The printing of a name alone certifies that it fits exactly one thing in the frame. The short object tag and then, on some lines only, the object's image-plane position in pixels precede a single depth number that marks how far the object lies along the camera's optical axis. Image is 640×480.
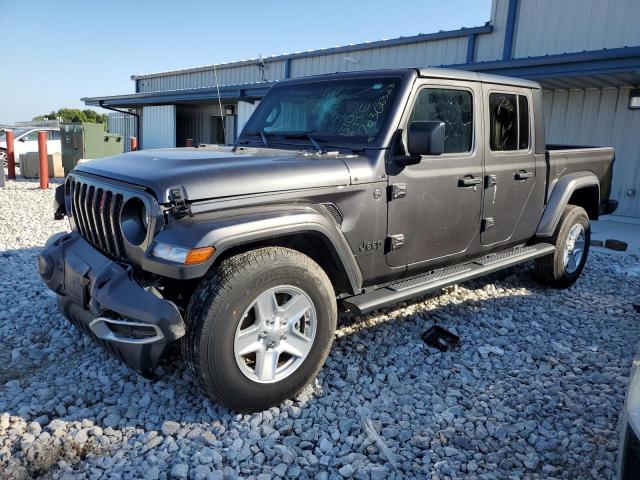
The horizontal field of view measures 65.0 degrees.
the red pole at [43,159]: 11.34
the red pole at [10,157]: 12.72
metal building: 8.90
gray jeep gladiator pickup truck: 2.59
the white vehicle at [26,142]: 16.12
